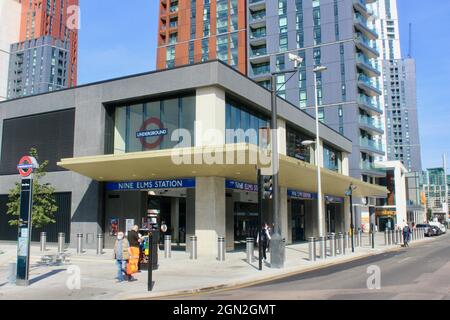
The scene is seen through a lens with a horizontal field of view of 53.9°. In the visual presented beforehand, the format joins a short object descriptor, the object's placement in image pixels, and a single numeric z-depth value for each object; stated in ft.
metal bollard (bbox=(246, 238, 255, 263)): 63.74
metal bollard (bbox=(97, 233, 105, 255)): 79.05
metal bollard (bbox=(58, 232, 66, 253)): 79.87
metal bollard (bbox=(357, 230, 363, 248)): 104.06
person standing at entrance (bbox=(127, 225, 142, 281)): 47.03
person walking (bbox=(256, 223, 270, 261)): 70.89
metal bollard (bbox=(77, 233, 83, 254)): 81.05
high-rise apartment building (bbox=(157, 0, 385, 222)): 229.45
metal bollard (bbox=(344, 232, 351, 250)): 94.34
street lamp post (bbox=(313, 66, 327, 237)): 81.05
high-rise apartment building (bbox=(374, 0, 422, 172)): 538.06
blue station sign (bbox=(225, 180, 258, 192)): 82.43
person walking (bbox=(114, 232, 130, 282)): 45.96
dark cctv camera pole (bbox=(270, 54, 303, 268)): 57.57
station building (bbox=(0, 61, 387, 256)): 77.36
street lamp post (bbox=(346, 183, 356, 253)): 91.56
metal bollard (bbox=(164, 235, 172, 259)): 72.69
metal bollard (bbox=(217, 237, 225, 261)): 67.92
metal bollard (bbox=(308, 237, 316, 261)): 69.41
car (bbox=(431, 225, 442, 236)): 185.21
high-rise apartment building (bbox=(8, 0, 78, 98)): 497.46
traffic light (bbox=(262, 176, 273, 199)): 55.11
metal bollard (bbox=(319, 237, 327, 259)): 71.75
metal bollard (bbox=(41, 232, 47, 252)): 84.63
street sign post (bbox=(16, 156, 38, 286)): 43.45
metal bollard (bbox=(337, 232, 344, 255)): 82.64
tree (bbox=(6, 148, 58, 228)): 61.67
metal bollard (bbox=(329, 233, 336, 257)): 78.28
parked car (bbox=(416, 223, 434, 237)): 179.96
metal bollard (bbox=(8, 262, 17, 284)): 44.24
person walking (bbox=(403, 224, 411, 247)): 108.17
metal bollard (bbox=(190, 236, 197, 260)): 71.51
